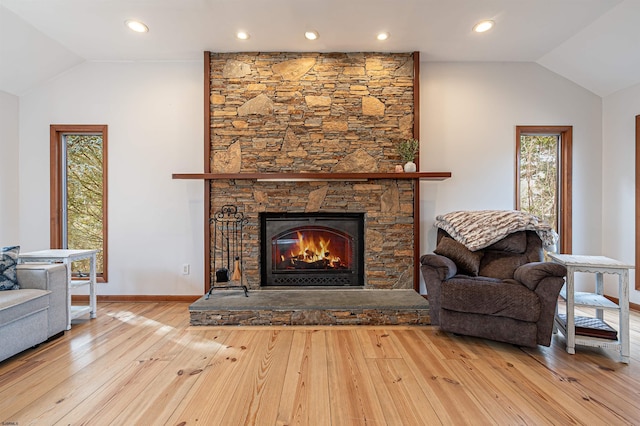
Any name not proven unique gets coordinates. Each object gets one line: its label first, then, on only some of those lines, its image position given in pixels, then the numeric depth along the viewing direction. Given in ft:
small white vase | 10.00
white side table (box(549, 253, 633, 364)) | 6.64
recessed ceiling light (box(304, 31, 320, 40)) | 9.25
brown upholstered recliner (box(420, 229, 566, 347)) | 6.82
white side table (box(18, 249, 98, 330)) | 8.37
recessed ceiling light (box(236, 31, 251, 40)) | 9.29
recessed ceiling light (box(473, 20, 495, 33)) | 8.75
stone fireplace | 10.45
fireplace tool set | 10.34
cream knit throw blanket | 8.30
